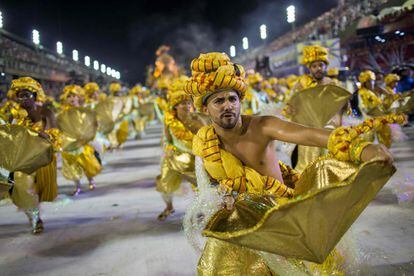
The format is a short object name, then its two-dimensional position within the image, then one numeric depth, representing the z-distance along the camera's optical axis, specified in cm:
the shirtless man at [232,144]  250
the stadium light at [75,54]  5236
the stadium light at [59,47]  3884
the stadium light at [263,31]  5203
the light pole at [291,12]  3862
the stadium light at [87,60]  6083
